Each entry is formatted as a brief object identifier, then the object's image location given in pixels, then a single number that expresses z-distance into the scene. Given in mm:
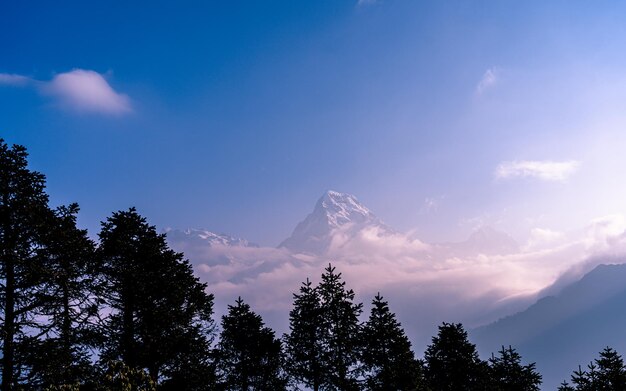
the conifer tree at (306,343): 32062
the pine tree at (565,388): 31094
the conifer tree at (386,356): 29656
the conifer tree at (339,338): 31250
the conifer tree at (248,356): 34594
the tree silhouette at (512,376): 32750
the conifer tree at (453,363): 32719
